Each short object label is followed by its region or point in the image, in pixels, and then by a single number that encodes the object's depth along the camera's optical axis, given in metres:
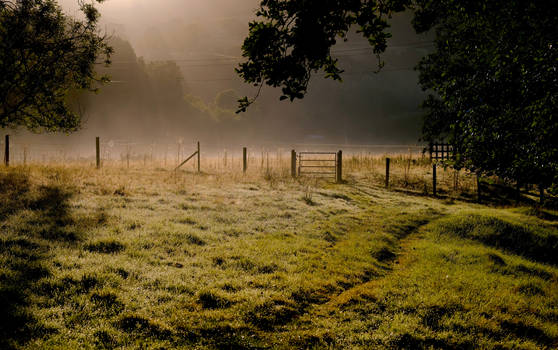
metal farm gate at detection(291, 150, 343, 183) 23.83
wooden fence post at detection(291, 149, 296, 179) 24.55
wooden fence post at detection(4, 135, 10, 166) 20.08
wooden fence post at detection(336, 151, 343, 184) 23.72
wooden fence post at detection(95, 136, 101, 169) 22.50
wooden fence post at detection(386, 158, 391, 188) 23.12
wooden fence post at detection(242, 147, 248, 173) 25.49
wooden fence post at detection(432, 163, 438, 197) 21.31
